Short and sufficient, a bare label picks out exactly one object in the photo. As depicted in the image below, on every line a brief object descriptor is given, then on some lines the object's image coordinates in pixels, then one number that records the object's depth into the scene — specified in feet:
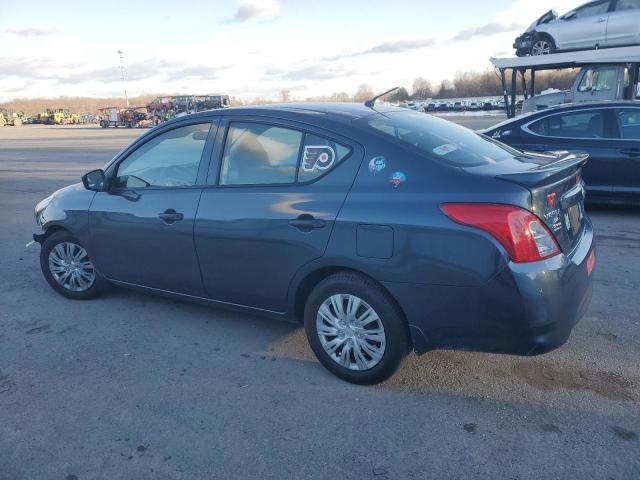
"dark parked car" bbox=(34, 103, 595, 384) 9.39
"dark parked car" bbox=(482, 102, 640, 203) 23.52
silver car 40.09
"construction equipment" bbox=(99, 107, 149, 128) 175.01
